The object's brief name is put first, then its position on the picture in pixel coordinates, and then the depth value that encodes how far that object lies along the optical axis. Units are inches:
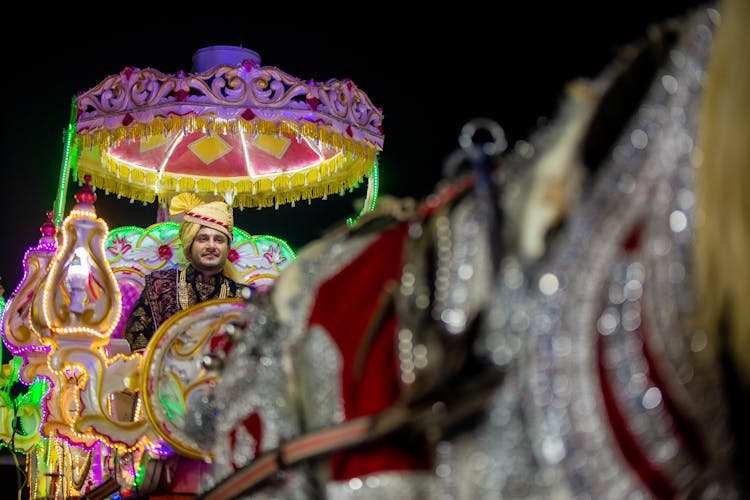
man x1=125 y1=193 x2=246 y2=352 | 138.4
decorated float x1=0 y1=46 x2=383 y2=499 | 79.5
